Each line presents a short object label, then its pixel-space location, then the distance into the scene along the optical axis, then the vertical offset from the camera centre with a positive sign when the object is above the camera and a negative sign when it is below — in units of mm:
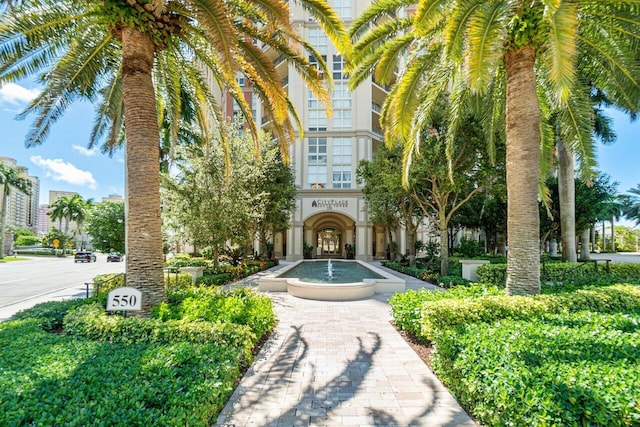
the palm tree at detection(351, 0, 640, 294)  5727 +3737
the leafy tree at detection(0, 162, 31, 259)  39719 +5723
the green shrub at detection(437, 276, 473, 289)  12889 -2091
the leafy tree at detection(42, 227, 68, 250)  57969 -1797
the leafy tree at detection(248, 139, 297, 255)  19725 +2606
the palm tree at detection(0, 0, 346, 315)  6246 +4024
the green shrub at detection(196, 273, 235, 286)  13566 -2200
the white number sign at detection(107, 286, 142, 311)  5520 -1240
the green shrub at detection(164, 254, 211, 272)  16594 -1865
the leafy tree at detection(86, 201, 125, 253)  17078 -24
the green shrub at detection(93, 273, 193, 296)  9504 -1747
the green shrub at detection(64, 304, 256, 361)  4957 -1663
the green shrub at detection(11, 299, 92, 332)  6074 -1775
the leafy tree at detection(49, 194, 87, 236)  60312 +3517
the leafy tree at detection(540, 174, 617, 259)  18578 +1738
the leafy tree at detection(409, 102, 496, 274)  13857 +3025
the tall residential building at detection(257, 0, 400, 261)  28719 +7365
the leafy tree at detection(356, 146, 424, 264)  16734 +2186
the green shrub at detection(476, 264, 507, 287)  12247 -1677
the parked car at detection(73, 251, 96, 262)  37656 -3400
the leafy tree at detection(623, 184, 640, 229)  51500 +4109
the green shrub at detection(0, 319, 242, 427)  2801 -1635
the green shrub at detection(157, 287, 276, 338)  5926 -1608
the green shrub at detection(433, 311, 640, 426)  2801 -1467
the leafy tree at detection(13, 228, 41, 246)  69500 -2418
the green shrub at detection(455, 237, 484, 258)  22220 -1373
